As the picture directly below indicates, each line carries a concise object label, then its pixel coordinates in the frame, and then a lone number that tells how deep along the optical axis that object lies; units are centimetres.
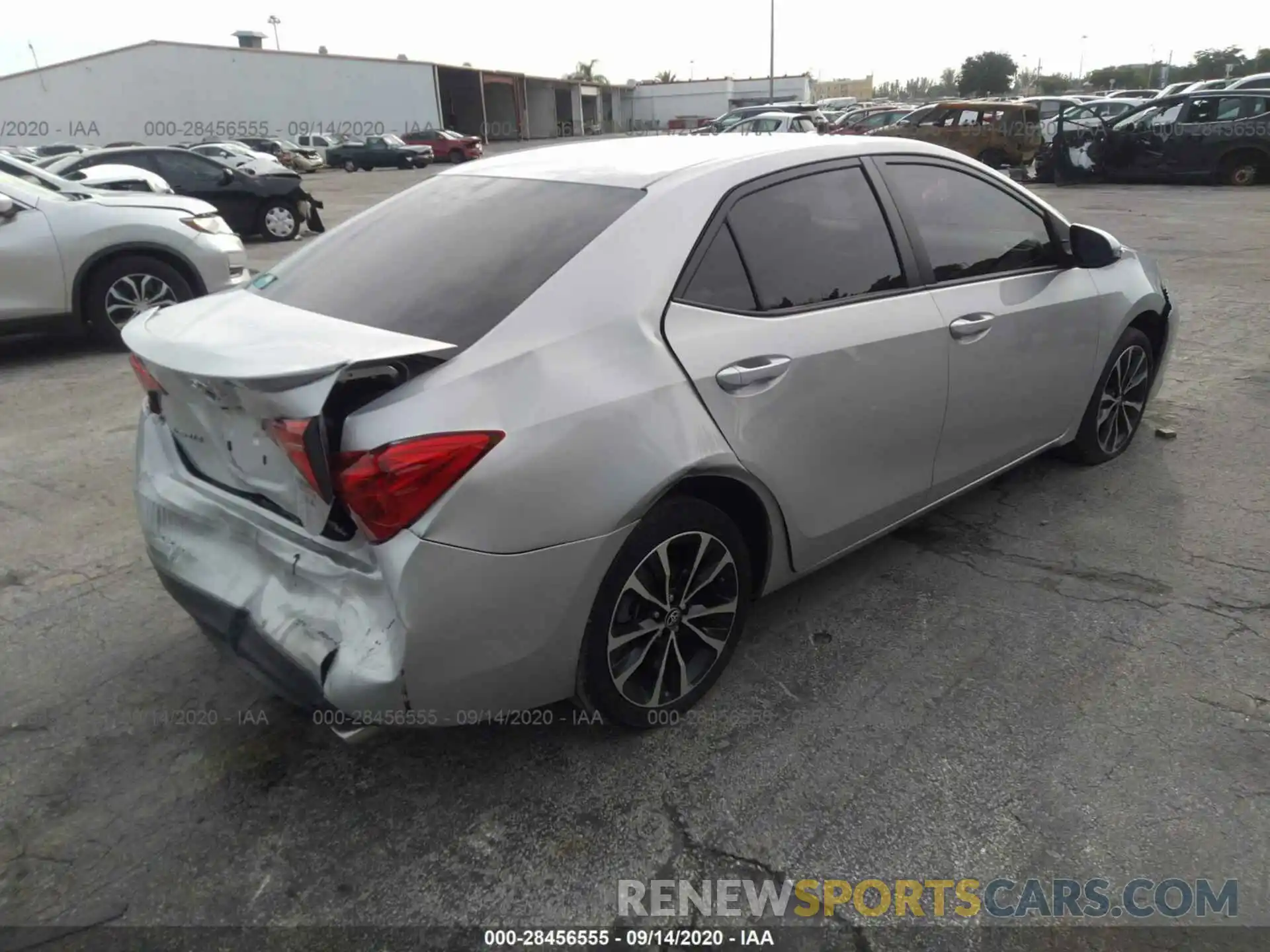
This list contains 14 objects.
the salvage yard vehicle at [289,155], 3725
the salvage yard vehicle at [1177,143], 1775
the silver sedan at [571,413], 210
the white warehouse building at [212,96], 4622
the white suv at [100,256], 675
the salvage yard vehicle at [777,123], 2592
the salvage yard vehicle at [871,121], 2488
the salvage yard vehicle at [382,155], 3766
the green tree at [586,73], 8738
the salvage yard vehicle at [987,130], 2167
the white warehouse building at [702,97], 6819
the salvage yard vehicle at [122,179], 1216
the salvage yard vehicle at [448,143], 4069
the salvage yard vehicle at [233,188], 1402
